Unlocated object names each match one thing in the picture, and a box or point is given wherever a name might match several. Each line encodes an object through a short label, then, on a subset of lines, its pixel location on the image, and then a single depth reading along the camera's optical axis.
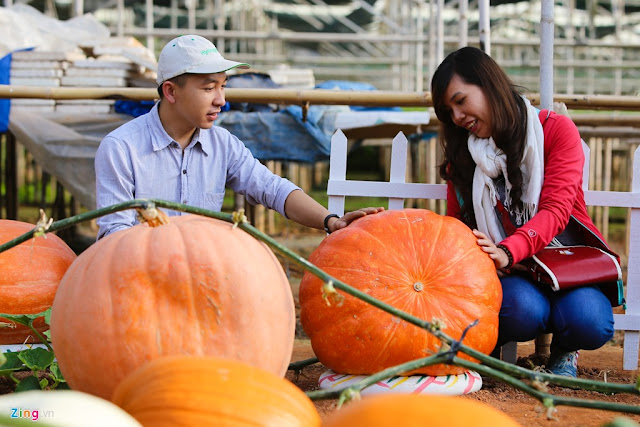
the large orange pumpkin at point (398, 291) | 2.72
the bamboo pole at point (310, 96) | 4.38
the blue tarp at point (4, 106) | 5.92
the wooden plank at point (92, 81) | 6.26
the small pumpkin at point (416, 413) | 1.26
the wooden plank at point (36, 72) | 6.19
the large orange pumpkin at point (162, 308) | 1.95
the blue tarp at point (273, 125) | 5.89
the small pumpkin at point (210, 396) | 1.48
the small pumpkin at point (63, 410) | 1.23
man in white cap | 3.08
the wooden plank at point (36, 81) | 6.18
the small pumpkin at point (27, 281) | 3.04
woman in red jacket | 3.09
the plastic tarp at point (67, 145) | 5.90
